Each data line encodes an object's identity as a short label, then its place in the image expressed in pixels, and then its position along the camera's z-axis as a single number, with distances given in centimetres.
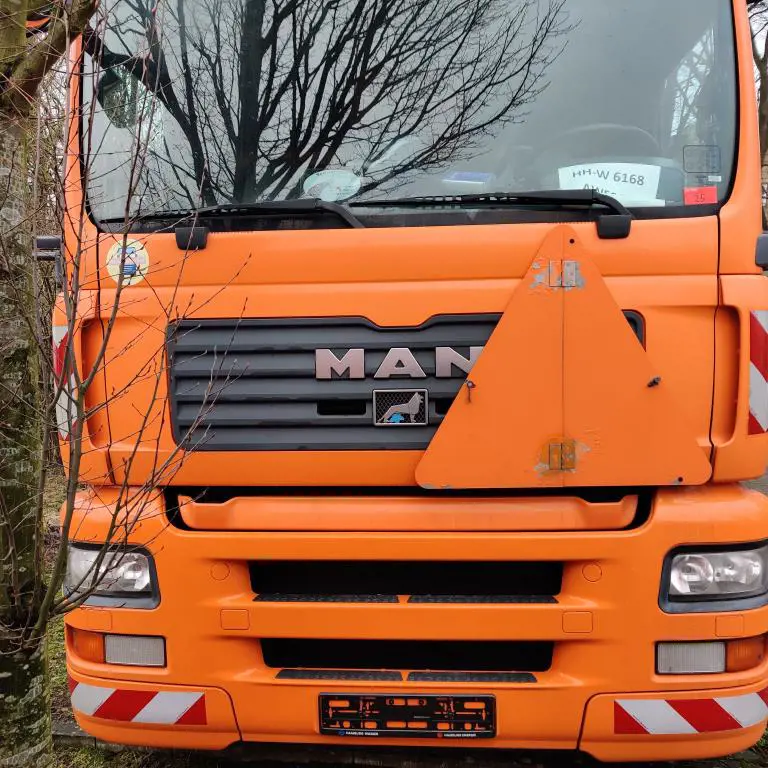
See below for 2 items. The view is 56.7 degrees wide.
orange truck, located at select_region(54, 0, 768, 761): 219
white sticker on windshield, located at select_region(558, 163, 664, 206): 229
